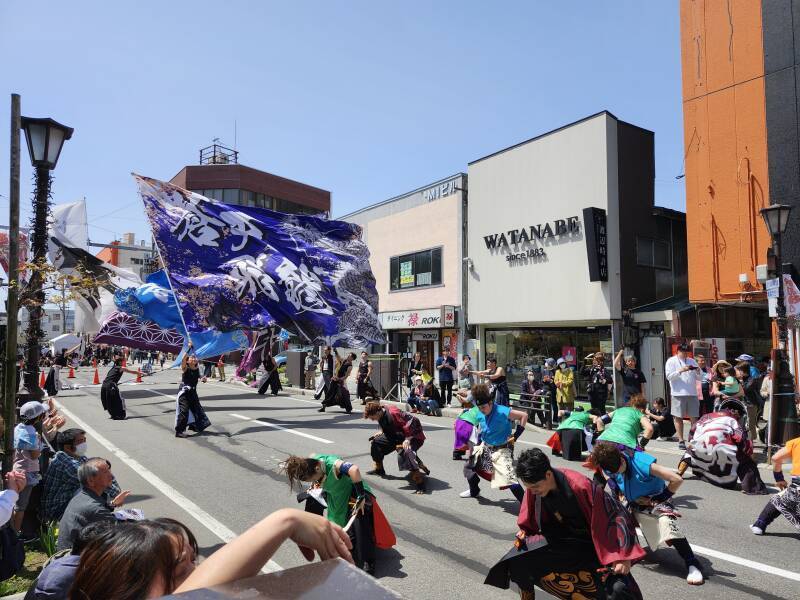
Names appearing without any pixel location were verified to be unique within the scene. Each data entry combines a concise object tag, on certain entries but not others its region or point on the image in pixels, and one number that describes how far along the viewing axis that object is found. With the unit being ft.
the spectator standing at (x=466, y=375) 54.29
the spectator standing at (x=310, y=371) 78.54
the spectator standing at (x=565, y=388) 45.50
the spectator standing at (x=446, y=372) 57.67
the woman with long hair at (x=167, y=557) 5.08
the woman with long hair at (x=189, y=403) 41.09
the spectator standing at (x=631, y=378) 38.97
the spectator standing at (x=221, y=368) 89.40
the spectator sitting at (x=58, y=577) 9.25
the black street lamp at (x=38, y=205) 19.97
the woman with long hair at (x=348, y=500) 17.02
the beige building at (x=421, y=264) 77.56
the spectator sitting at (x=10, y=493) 11.38
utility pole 15.85
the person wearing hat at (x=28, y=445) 18.28
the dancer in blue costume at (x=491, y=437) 23.38
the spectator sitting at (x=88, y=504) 13.83
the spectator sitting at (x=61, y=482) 17.67
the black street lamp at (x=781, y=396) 31.27
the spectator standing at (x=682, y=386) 35.27
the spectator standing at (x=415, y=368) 59.77
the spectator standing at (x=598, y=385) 45.12
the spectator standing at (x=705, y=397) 38.29
